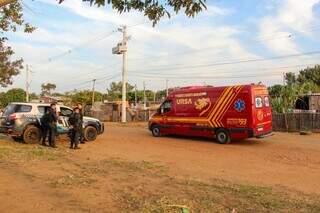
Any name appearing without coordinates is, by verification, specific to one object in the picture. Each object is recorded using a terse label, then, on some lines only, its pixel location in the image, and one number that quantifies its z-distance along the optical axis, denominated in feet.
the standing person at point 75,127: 37.70
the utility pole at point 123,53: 89.88
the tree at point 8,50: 27.69
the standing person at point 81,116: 38.60
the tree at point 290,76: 135.69
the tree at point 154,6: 12.75
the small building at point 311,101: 70.70
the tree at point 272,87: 114.85
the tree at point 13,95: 182.65
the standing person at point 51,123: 38.75
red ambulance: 40.67
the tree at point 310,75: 139.58
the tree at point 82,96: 149.83
